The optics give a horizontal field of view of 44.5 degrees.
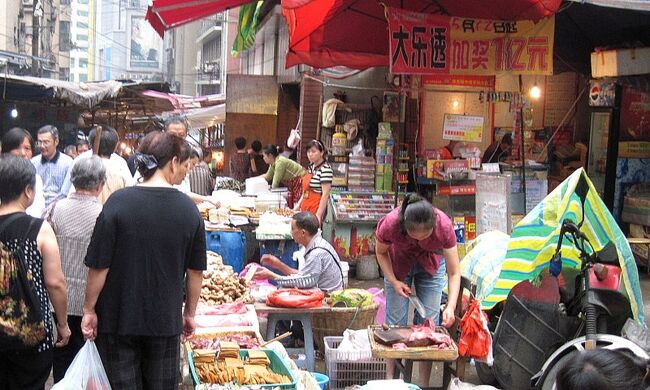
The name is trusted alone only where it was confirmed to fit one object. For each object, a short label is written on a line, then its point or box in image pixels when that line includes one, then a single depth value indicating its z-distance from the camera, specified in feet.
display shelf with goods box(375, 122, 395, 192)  41.14
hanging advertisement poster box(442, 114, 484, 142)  40.50
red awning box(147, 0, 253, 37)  37.27
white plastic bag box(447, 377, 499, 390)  18.87
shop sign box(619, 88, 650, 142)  41.78
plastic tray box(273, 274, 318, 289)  24.26
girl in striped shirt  37.91
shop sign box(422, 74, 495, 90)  42.34
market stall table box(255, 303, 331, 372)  22.70
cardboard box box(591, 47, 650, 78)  35.76
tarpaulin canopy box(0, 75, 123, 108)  58.47
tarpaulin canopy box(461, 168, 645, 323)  20.42
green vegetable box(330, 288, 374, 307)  23.85
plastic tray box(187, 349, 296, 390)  16.56
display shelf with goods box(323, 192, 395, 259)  39.04
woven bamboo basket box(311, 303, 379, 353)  23.73
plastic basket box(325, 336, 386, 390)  21.77
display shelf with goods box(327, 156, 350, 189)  41.47
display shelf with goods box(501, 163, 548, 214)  39.27
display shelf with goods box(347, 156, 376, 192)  41.39
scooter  19.76
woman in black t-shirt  14.70
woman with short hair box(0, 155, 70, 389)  14.88
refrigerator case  41.34
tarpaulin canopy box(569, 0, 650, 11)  28.53
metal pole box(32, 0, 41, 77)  107.34
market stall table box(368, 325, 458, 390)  18.69
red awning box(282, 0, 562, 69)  33.30
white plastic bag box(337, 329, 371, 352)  21.94
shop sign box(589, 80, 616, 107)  40.84
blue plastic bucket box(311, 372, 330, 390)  19.70
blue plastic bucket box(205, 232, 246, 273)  33.45
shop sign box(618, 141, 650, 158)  41.68
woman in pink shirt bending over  20.02
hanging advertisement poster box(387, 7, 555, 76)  32.24
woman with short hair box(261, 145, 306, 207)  42.52
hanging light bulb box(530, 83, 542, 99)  45.55
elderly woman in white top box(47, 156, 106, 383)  18.43
